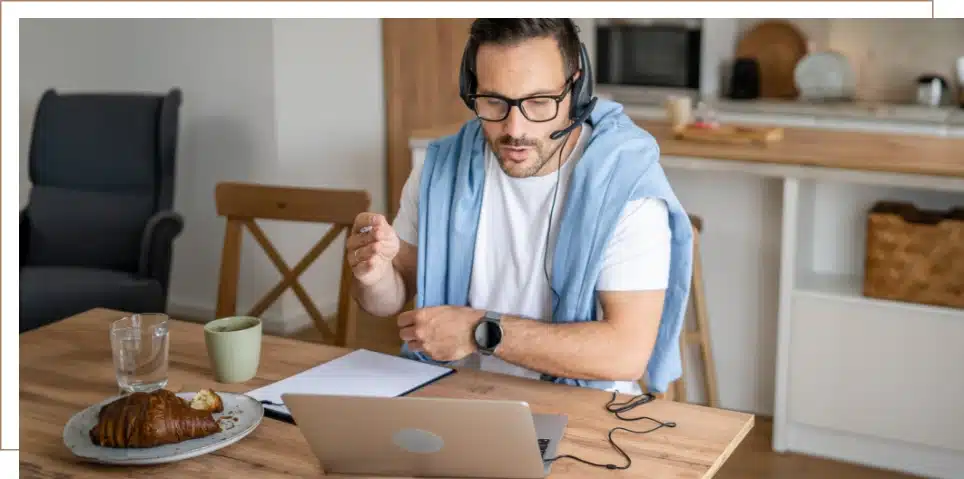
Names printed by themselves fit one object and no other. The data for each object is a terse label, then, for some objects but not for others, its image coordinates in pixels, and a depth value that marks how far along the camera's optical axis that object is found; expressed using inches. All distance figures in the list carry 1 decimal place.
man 62.0
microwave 192.4
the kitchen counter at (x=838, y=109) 169.0
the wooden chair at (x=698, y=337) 105.3
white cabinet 104.3
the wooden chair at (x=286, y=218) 82.7
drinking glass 58.5
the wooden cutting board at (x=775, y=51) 189.0
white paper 58.9
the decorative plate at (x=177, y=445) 49.7
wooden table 49.8
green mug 61.2
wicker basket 101.8
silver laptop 42.1
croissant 50.7
